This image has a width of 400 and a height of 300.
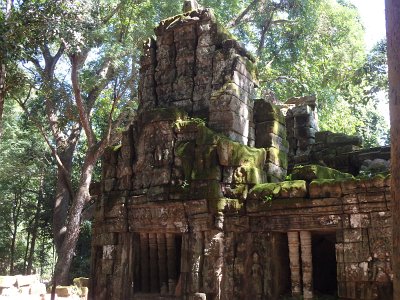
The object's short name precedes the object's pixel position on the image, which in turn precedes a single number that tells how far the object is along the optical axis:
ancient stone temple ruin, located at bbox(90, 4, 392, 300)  7.61
